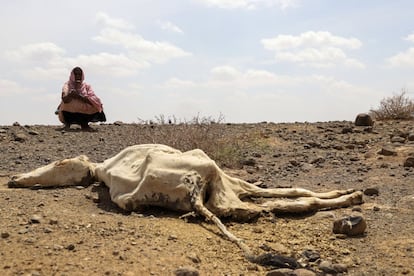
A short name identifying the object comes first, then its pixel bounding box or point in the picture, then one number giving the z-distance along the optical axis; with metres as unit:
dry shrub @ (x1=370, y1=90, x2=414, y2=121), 15.10
